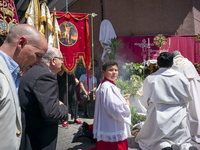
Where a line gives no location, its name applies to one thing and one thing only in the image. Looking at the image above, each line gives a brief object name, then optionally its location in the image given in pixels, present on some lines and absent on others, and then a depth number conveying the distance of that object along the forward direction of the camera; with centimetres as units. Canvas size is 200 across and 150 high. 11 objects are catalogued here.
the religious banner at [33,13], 352
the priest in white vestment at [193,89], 344
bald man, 88
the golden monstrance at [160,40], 514
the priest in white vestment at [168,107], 260
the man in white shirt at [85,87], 561
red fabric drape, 742
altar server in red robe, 227
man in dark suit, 148
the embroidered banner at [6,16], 249
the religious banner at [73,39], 447
